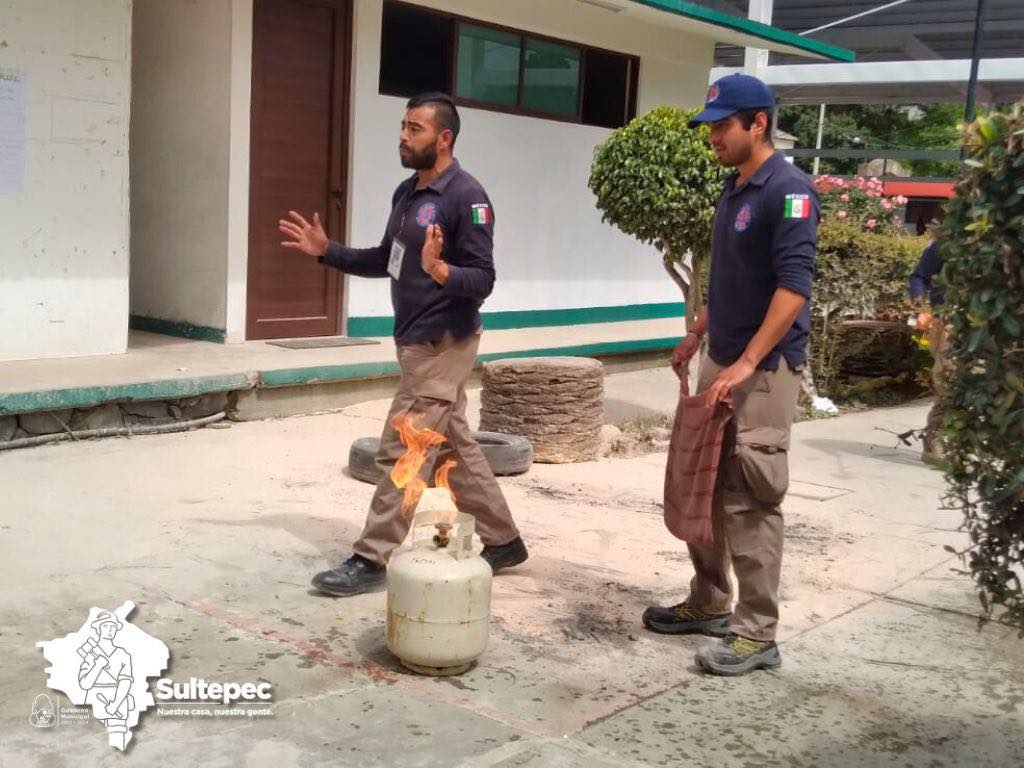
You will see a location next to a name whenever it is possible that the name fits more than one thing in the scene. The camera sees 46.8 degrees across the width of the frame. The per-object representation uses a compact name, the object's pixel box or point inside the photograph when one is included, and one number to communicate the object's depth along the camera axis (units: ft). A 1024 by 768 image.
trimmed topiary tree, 26.25
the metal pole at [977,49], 40.63
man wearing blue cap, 12.92
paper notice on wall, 24.38
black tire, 21.65
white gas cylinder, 12.35
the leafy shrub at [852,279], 32.86
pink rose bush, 38.40
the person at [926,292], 19.95
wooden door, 30.22
